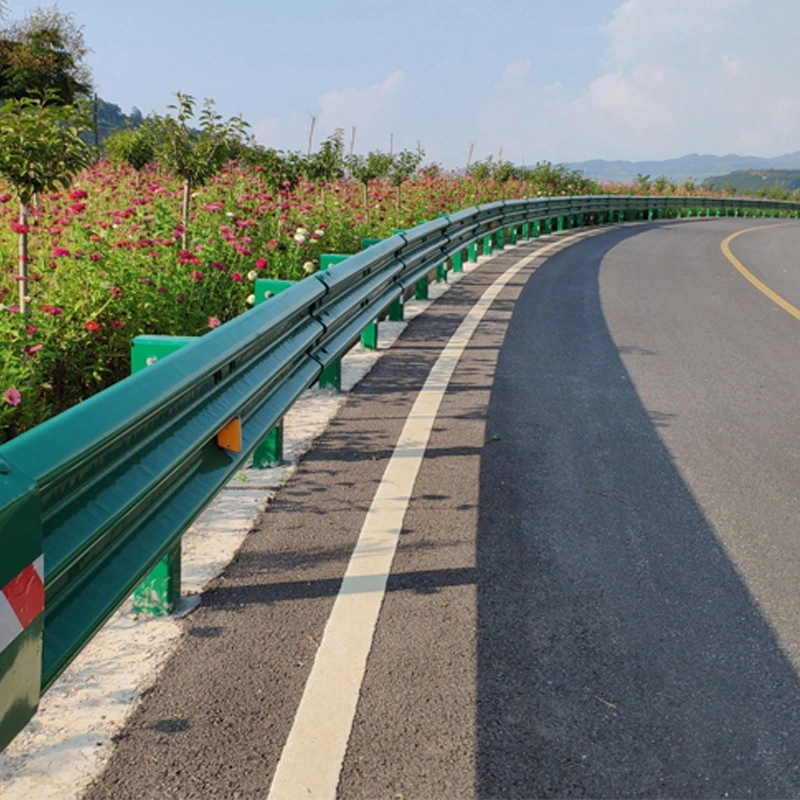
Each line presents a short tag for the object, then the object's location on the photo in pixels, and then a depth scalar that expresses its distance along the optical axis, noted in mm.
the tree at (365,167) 17109
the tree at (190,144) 8914
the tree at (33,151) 5461
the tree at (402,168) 19172
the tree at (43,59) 49734
